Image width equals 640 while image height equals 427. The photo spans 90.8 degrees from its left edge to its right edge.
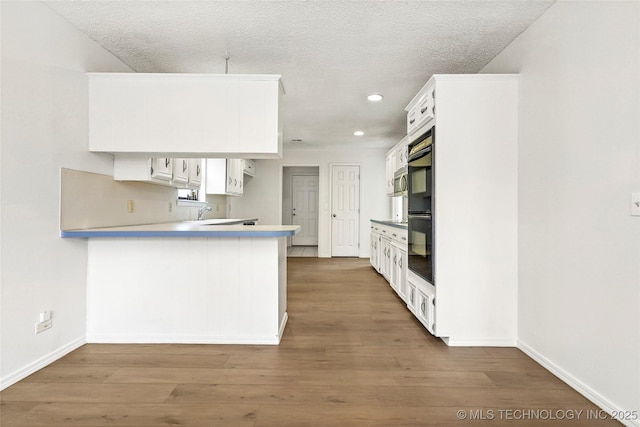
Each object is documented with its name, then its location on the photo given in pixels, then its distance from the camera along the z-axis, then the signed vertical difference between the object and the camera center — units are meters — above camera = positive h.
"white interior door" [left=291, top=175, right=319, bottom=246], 8.80 +0.20
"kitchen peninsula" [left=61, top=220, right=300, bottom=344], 2.42 -0.60
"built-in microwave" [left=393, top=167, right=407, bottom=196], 4.33 +0.46
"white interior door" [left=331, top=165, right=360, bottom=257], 6.89 +0.23
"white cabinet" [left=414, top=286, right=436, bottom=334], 2.48 -0.78
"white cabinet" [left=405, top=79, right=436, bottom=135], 2.50 +0.92
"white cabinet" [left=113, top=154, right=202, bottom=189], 2.75 +0.39
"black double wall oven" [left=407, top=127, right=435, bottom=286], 2.53 +0.09
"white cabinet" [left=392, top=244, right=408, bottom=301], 3.48 -0.66
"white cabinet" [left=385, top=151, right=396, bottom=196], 5.12 +0.76
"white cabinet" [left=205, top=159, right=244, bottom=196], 4.77 +0.56
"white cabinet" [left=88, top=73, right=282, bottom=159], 2.37 +0.76
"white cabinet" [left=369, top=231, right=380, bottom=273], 5.17 -0.64
